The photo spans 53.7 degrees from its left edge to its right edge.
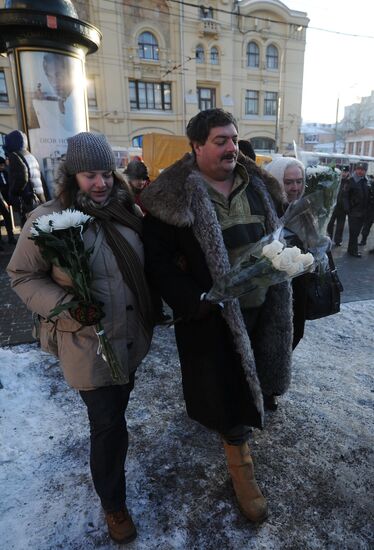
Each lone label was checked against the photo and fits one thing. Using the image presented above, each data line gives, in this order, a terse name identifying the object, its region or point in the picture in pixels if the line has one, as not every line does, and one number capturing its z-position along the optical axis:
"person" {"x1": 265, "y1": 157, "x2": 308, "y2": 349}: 2.73
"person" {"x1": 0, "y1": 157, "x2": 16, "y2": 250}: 7.75
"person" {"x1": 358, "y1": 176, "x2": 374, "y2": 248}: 8.55
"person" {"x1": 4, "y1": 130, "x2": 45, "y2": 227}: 6.38
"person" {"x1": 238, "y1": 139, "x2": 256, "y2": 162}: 3.49
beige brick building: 25.50
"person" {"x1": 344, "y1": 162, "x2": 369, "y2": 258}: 8.00
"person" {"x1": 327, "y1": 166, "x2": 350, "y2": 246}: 8.22
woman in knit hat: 1.75
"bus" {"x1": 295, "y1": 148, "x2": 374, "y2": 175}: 19.41
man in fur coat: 1.89
